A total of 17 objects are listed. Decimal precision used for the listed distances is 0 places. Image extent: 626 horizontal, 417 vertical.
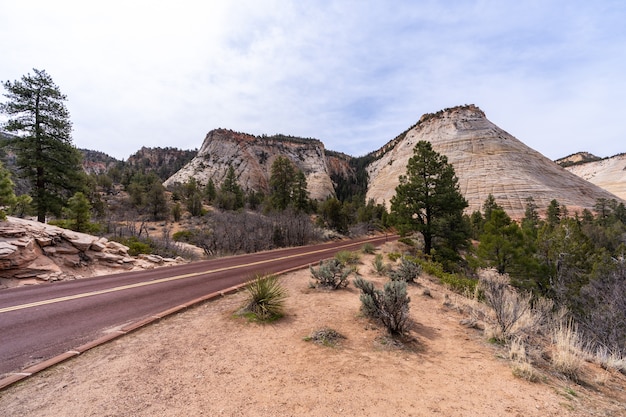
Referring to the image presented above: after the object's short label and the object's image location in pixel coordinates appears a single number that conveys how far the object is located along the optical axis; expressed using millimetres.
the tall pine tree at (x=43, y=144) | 16797
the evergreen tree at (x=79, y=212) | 15172
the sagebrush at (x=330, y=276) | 8648
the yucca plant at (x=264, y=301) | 5844
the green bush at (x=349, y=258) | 13102
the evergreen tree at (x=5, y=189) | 10188
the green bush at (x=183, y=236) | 24484
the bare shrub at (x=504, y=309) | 5371
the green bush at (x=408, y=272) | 9452
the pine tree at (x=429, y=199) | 20359
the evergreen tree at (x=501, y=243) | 16562
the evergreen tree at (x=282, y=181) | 41031
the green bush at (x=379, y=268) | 10945
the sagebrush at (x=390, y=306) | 5258
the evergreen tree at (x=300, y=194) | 41750
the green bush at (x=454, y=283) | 9648
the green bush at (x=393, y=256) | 14398
